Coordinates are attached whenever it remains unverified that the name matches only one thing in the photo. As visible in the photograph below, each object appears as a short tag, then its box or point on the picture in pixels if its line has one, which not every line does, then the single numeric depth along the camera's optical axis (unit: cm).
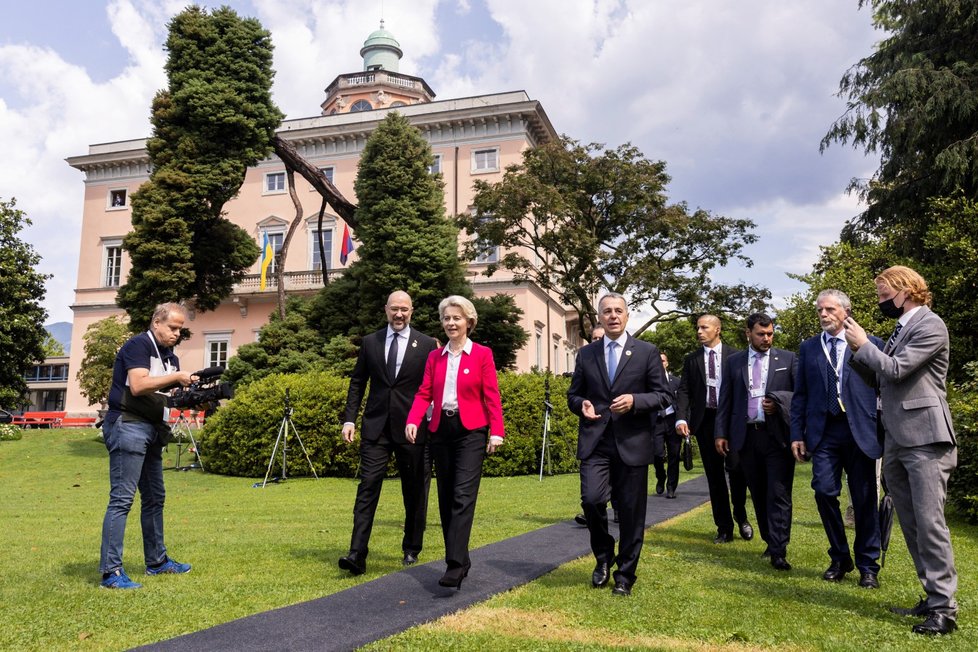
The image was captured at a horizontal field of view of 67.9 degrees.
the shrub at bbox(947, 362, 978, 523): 792
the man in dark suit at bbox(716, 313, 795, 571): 584
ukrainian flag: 3509
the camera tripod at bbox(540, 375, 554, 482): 1314
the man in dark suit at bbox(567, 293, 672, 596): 485
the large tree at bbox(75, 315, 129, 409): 3791
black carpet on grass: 375
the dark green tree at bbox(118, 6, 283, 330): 2044
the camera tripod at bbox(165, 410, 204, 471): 1619
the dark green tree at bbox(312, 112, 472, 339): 2044
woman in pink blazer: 511
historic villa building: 3625
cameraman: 499
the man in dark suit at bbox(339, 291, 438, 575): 568
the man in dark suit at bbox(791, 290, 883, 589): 498
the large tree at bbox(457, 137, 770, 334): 2298
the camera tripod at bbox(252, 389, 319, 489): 1369
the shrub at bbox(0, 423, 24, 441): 2469
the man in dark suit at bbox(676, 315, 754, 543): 696
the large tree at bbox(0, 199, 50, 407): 3059
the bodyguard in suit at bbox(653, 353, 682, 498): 977
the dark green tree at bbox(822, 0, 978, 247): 1864
